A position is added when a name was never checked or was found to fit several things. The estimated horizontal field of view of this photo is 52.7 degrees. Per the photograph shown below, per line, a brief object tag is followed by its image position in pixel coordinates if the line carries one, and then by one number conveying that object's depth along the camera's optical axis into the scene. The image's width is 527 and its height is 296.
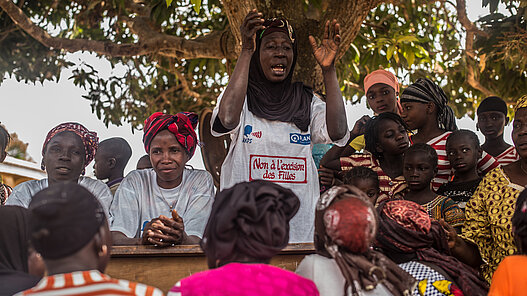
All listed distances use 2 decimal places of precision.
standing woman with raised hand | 3.50
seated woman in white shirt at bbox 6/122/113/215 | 3.64
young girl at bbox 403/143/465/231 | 3.42
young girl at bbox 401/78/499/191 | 4.29
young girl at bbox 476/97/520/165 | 4.80
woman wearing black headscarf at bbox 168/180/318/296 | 1.88
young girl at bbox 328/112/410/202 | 4.12
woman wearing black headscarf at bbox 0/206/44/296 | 2.08
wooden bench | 2.82
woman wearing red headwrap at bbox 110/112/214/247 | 3.50
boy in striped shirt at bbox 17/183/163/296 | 1.70
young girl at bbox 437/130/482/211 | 3.73
